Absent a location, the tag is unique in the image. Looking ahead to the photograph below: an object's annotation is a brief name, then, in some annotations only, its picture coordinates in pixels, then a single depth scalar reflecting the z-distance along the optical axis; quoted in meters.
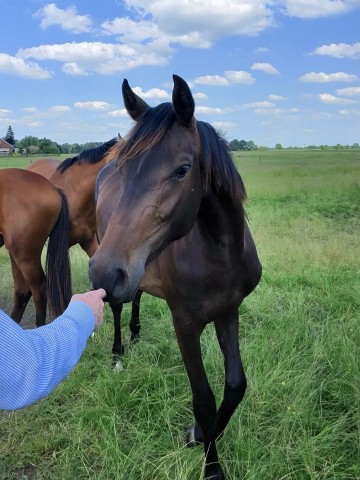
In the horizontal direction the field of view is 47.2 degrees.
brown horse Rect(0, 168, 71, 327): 4.30
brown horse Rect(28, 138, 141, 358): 4.98
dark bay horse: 1.63
